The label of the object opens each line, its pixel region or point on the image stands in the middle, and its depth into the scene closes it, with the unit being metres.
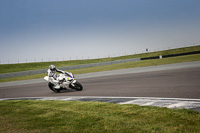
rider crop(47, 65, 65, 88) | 12.47
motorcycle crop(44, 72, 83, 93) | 12.04
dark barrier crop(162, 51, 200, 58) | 39.59
